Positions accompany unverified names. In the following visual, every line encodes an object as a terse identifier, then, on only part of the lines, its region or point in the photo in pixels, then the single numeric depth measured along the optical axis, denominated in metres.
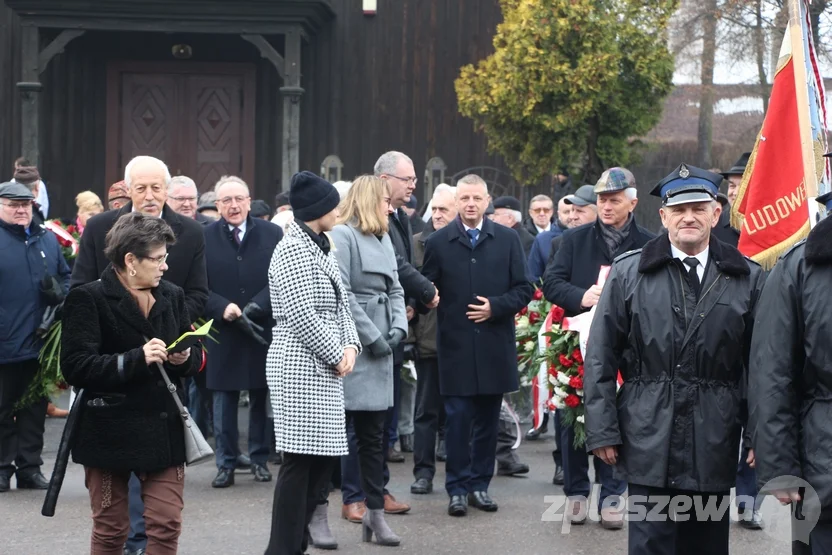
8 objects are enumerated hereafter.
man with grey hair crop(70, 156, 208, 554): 7.02
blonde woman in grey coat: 7.26
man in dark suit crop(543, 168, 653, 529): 7.86
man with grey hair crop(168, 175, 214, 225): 10.30
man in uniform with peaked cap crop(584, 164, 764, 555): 5.41
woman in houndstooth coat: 6.40
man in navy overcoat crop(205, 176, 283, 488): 9.19
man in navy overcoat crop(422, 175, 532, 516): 8.34
